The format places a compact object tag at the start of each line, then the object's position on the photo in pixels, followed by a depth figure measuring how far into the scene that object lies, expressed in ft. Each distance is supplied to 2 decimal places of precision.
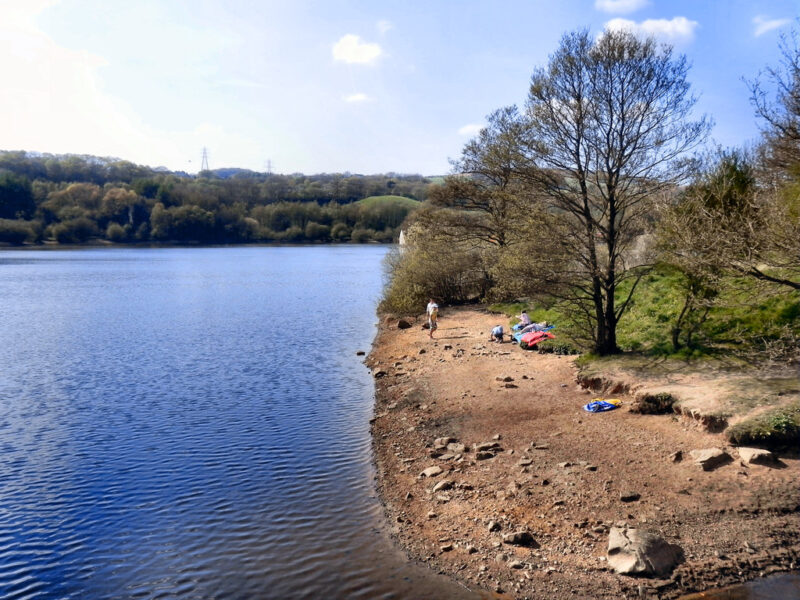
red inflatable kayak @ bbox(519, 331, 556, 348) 69.72
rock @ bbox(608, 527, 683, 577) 25.66
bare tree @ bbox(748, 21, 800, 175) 50.52
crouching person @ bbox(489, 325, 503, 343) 76.13
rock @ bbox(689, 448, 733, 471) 33.60
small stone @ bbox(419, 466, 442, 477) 38.86
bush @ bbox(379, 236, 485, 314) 114.83
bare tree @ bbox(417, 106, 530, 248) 105.70
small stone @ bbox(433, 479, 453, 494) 36.27
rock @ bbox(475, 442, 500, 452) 41.39
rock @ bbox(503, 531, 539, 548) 28.89
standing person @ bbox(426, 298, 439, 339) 84.99
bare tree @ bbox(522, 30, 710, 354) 53.57
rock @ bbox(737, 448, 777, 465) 33.04
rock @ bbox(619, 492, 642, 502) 31.60
